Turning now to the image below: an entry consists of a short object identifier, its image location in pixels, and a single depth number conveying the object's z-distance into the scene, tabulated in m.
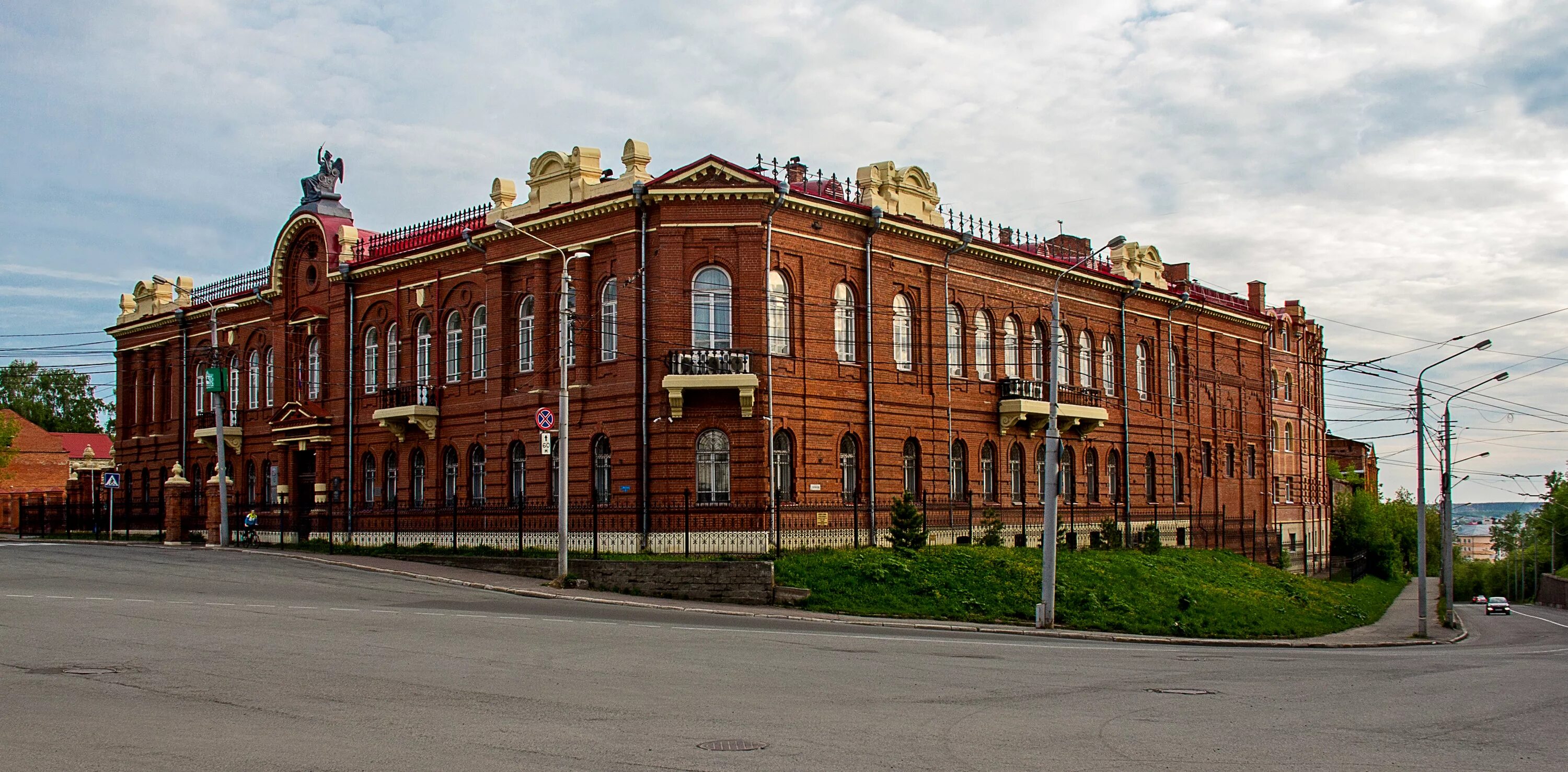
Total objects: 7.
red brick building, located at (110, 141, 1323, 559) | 32.34
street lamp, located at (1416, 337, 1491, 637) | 37.31
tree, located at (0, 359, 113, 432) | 95.25
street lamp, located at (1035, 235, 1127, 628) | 26.45
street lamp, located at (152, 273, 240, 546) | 39.16
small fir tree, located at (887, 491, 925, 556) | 30.34
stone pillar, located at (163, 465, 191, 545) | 43.06
